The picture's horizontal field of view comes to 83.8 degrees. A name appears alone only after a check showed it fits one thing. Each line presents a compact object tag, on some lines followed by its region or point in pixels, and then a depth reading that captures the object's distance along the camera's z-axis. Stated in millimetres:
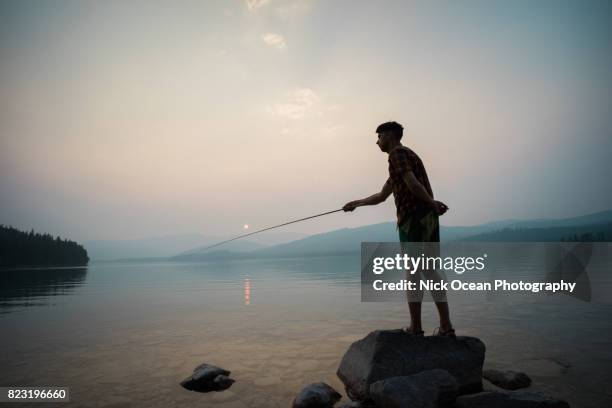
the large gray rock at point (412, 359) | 4871
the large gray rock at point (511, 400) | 3820
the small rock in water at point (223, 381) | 5590
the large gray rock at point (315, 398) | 4617
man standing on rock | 4867
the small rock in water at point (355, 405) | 4352
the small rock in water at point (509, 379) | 5114
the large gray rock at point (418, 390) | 3947
